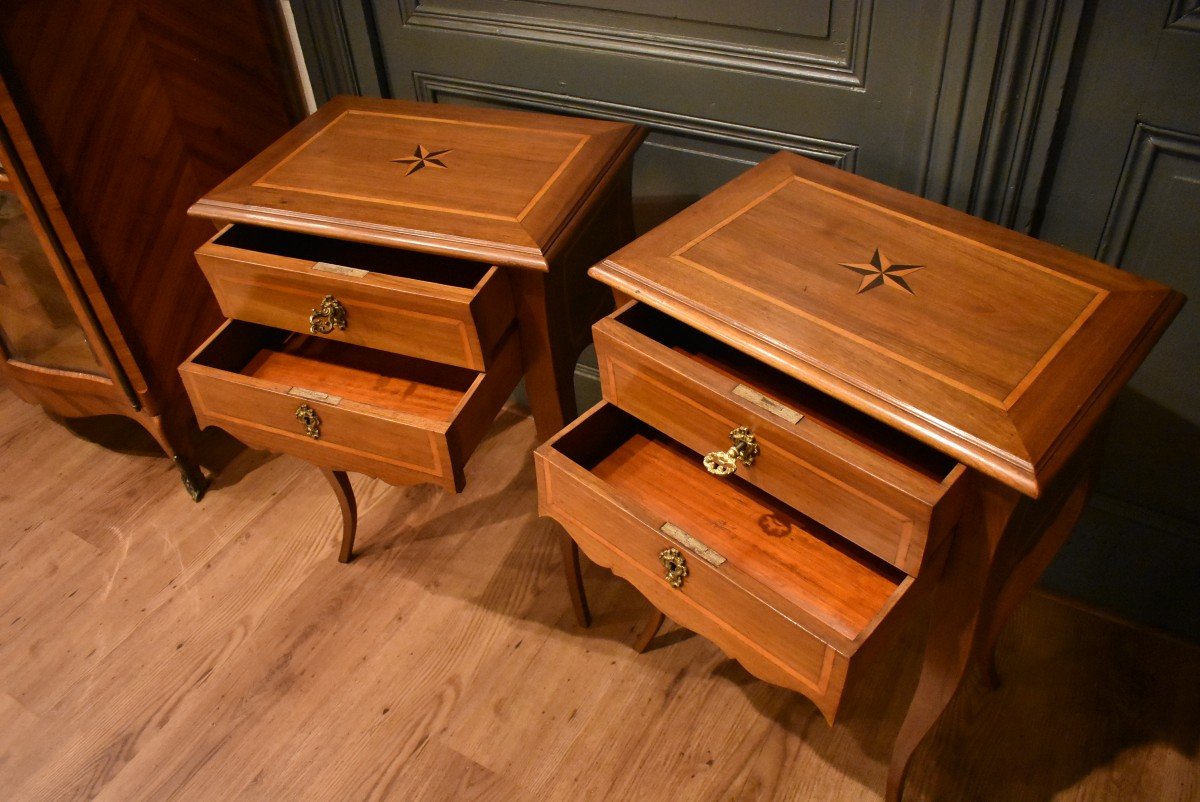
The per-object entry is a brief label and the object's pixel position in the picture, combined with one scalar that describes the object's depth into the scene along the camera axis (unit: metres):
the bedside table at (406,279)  1.15
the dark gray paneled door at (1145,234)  1.05
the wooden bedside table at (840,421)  0.87
